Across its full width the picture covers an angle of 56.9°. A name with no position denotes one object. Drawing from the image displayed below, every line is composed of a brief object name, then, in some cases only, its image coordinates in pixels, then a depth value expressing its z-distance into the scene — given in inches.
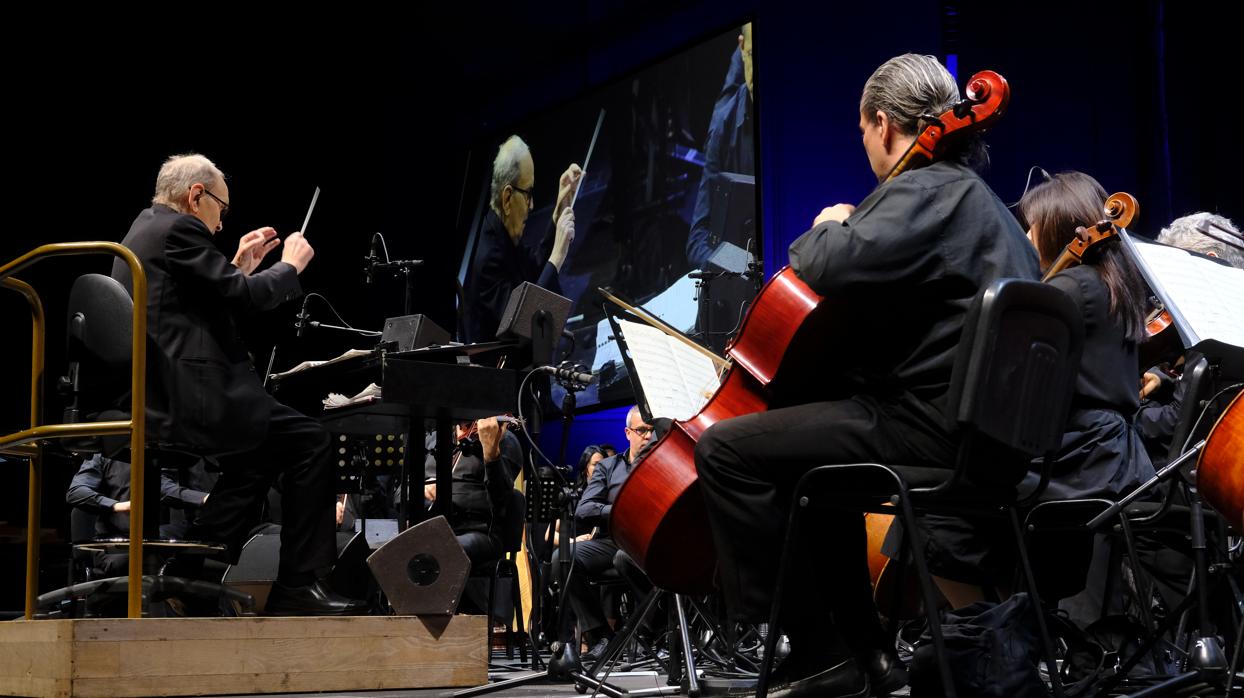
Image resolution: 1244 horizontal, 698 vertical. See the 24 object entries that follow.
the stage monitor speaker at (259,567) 224.5
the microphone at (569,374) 159.2
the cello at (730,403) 93.3
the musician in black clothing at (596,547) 248.4
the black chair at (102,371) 134.3
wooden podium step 116.8
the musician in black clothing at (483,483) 213.0
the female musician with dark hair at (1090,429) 107.5
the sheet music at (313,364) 159.5
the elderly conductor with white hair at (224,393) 142.9
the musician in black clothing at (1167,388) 146.6
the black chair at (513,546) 216.7
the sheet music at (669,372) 128.5
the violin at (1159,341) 136.3
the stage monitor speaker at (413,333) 175.5
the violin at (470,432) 230.8
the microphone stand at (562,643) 124.6
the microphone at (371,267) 244.0
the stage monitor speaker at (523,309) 165.6
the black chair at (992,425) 77.7
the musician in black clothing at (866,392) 86.4
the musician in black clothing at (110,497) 239.3
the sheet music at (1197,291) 103.9
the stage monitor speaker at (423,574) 140.4
